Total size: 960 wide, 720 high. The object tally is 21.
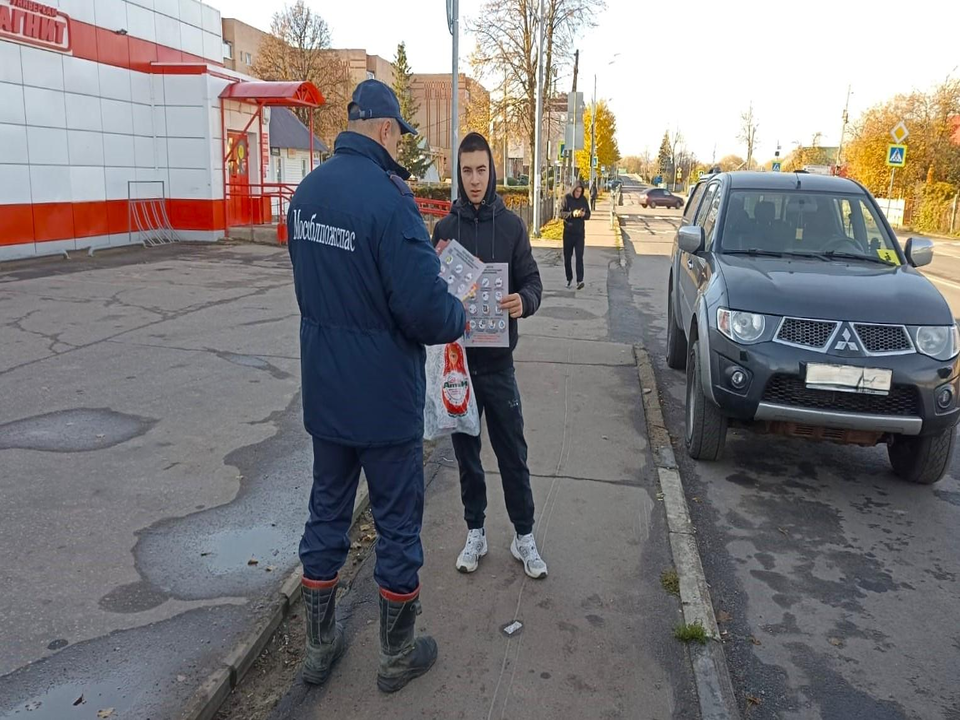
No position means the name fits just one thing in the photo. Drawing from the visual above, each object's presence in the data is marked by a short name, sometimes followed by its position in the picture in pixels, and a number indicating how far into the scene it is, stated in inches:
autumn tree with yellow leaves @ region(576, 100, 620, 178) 2568.9
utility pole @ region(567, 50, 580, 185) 939.3
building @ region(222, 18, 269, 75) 2701.8
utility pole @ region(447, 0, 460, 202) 509.4
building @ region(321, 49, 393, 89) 3184.1
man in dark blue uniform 105.7
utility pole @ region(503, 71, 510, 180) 1408.0
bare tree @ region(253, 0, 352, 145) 1784.0
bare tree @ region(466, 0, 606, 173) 1210.6
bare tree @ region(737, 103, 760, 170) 2755.9
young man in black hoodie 143.2
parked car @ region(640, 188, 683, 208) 2266.2
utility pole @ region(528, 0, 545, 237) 926.7
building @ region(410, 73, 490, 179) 3668.8
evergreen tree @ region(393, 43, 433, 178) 2299.5
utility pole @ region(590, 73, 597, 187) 1914.4
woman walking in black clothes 532.1
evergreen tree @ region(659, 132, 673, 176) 4389.8
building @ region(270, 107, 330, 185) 1105.4
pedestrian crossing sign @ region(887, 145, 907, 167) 1068.5
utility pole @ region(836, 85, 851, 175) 2016.9
